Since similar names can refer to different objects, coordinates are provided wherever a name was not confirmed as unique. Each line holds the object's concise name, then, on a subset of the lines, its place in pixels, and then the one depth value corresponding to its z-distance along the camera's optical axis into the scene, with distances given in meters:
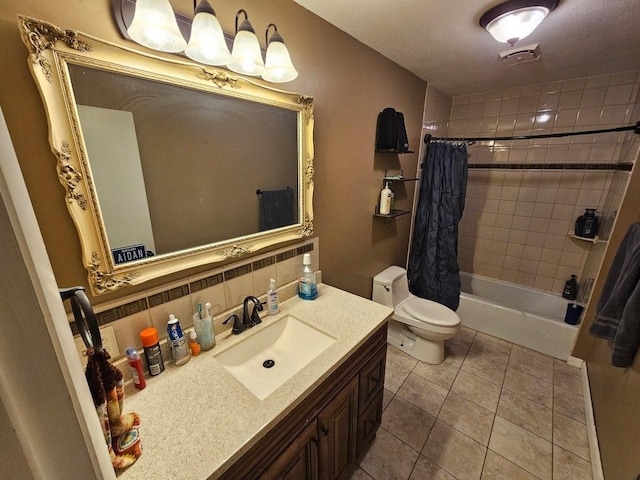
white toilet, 1.96
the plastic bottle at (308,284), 1.43
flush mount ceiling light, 1.16
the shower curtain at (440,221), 2.31
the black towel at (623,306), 1.18
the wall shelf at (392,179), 2.00
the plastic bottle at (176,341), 0.95
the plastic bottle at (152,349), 0.90
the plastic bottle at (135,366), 0.84
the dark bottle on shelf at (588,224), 2.26
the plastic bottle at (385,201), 1.95
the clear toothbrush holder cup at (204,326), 1.02
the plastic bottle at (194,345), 1.02
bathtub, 2.15
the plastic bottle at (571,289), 2.46
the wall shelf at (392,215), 1.97
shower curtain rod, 1.72
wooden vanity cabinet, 0.80
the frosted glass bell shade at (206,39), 0.82
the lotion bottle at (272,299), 1.29
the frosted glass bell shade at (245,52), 0.94
